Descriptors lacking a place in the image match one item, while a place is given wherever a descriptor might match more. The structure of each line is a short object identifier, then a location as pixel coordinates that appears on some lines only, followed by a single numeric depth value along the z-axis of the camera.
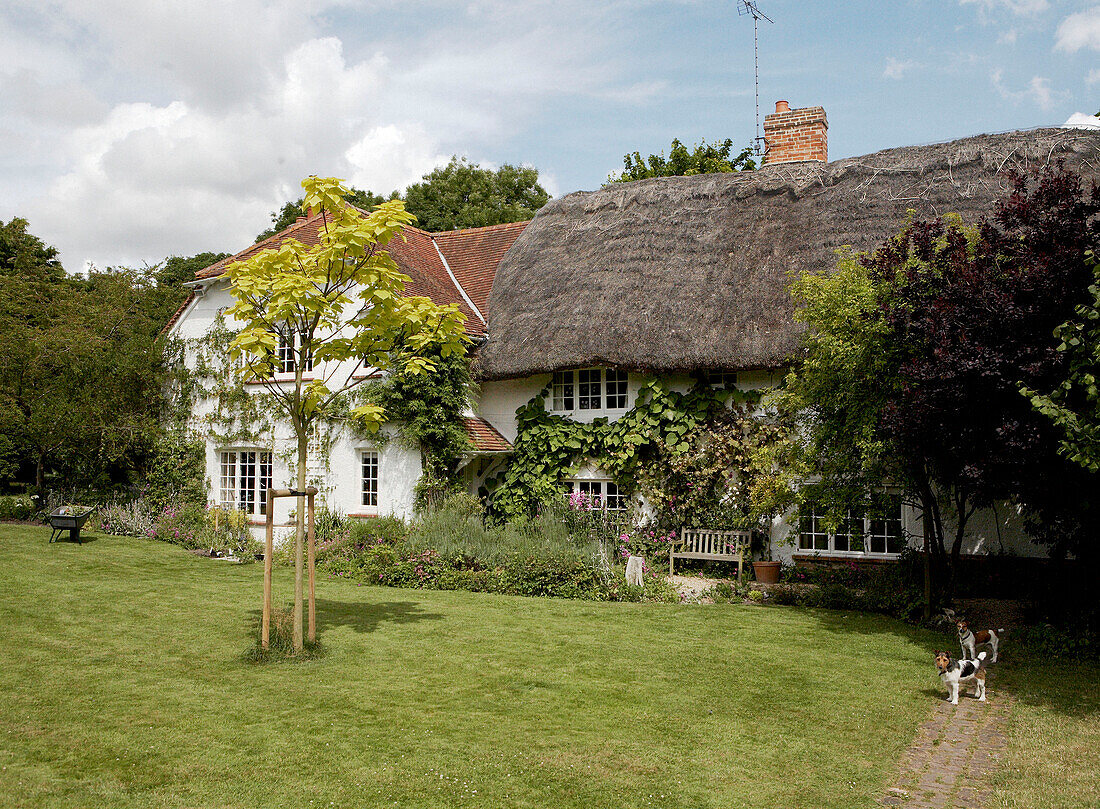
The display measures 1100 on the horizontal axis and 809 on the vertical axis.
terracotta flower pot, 13.83
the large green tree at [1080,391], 7.09
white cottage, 14.71
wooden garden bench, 14.09
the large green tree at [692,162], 27.62
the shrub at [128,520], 17.31
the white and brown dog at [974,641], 8.32
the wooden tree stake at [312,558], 8.17
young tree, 7.98
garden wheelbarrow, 15.80
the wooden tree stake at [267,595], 8.16
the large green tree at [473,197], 34.41
